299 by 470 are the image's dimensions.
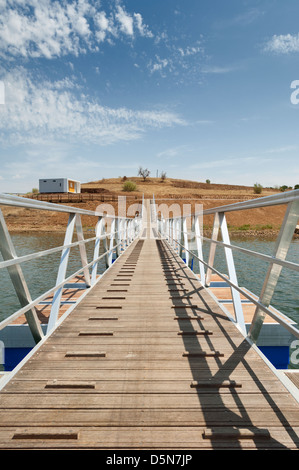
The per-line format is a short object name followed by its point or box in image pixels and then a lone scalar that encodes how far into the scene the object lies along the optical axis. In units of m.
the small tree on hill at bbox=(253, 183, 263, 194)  68.19
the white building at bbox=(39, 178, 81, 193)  48.03
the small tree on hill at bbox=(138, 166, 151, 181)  98.69
